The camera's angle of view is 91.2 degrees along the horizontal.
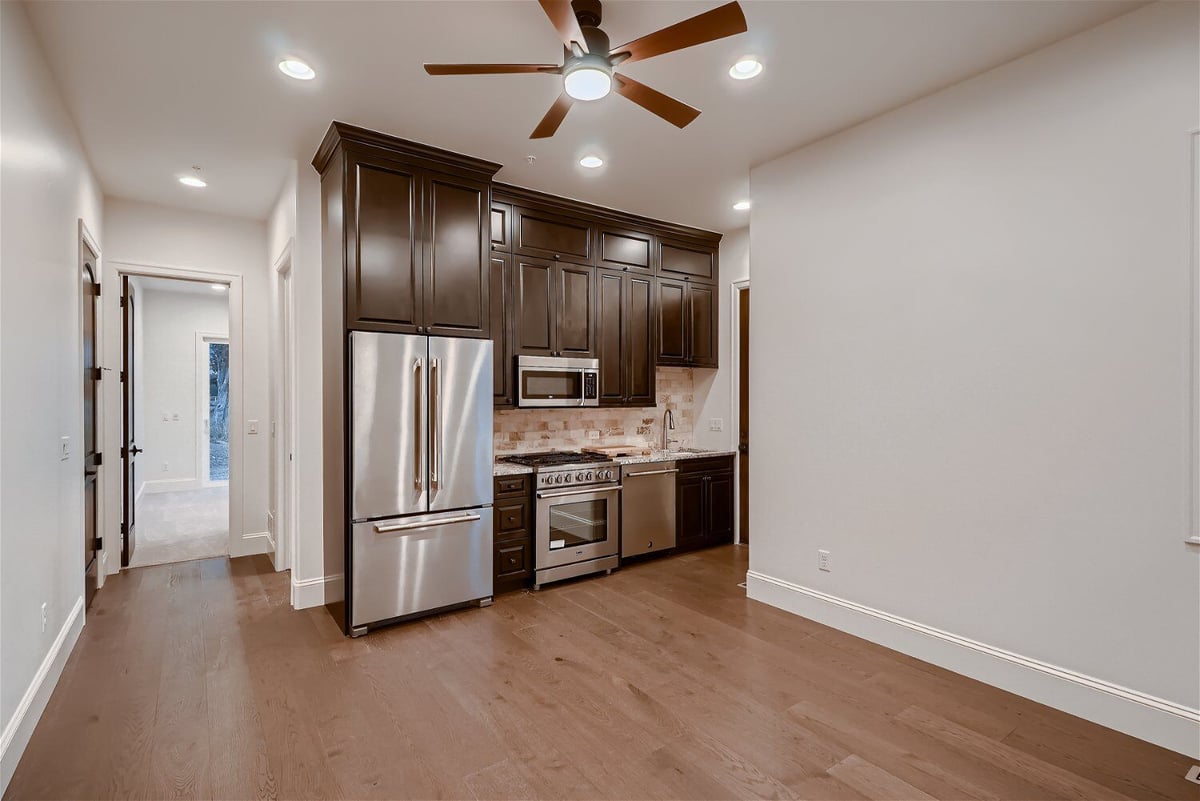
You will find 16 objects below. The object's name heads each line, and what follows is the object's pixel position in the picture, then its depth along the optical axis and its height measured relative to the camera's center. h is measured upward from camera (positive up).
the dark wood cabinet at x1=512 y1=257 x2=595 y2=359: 4.40 +0.67
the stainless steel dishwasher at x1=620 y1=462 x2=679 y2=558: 4.64 -0.91
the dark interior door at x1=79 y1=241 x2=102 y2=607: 3.75 -0.15
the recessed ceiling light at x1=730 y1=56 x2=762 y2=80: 2.69 +1.53
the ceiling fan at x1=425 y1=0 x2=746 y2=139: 1.97 +1.26
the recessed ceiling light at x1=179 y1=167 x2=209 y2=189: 4.09 +1.52
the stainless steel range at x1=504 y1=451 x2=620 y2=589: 4.14 -0.88
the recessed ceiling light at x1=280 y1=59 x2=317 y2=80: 2.68 +1.52
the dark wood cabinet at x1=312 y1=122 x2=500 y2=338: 3.36 +1.00
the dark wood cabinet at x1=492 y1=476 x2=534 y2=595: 3.97 -0.94
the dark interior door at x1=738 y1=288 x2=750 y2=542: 5.48 -0.11
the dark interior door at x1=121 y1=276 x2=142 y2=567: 4.59 -0.21
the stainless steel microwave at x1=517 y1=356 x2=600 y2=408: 4.40 +0.11
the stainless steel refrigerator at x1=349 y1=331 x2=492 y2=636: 3.34 -0.47
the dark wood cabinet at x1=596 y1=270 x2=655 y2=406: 4.87 +0.48
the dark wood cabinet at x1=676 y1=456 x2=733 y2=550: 5.02 -0.95
